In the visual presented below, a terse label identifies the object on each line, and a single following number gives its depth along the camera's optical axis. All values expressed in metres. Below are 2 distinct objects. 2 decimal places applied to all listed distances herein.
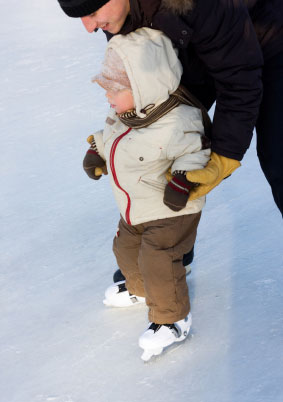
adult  3.93
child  4.04
